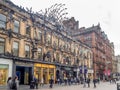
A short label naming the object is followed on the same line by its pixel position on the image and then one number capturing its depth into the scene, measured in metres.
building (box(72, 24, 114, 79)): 36.12
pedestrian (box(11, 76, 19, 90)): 7.93
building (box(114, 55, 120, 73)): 57.87
